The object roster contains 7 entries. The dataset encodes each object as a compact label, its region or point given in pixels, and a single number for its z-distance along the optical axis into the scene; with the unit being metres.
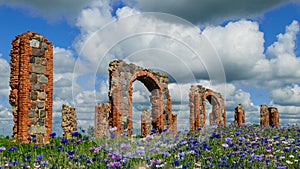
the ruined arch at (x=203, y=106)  31.65
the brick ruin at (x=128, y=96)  19.41
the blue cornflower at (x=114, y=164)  5.04
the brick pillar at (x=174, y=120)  26.38
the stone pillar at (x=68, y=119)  25.19
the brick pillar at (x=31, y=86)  12.95
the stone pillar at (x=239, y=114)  37.78
